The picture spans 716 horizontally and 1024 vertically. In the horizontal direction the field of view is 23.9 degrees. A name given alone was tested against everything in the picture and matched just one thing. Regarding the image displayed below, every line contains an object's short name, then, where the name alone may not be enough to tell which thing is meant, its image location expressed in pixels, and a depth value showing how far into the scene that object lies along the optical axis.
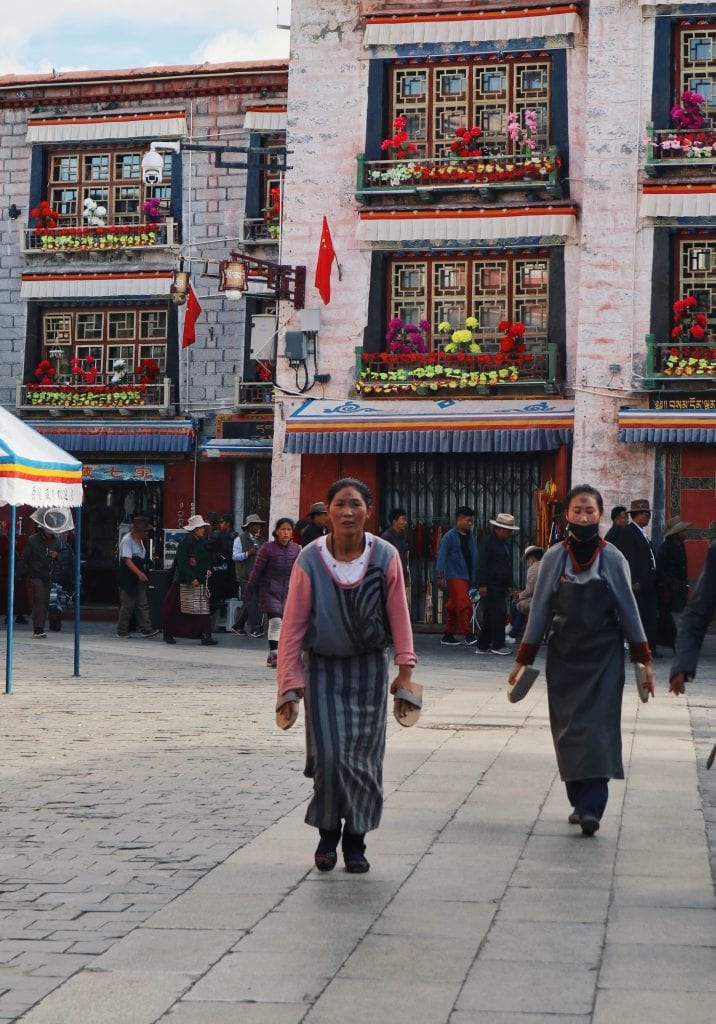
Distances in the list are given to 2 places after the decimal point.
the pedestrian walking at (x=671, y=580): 21.16
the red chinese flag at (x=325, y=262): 26.44
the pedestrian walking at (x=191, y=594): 22.92
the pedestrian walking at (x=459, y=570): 23.12
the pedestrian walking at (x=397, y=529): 22.02
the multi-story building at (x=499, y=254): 25.34
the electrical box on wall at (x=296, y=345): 27.00
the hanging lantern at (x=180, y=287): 28.16
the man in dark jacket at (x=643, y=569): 20.22
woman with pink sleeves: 7.53
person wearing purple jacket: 17.72
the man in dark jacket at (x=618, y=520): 20.61
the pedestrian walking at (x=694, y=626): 7.66
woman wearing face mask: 8.58
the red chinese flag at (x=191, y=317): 29.81
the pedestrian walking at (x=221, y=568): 26.50
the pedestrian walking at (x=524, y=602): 15.18
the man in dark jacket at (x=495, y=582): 21.58
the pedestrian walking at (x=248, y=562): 25.23
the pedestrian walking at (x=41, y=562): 23.33
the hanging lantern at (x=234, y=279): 25.89
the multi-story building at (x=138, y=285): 30.45
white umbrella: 15.09
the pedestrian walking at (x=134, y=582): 24.25
